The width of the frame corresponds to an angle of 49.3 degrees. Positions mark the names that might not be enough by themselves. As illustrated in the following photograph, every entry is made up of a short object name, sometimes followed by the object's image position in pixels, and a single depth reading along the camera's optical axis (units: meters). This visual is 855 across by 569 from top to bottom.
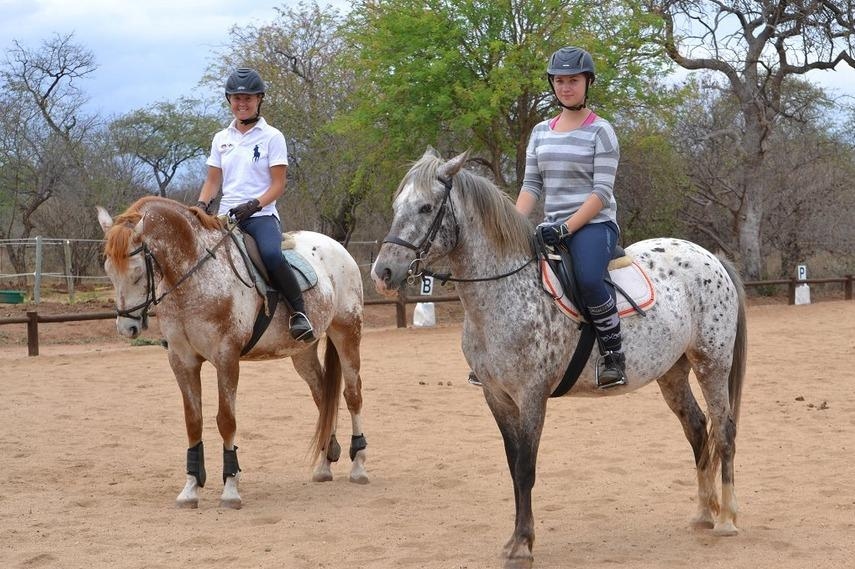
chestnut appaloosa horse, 5.76
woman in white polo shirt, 6.36
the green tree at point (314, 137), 24.36
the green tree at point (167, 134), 36.44
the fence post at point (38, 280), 19.99
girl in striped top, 4.71
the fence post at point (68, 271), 20.95
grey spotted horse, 4.48
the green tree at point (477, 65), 18.86
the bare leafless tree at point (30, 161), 27.78
